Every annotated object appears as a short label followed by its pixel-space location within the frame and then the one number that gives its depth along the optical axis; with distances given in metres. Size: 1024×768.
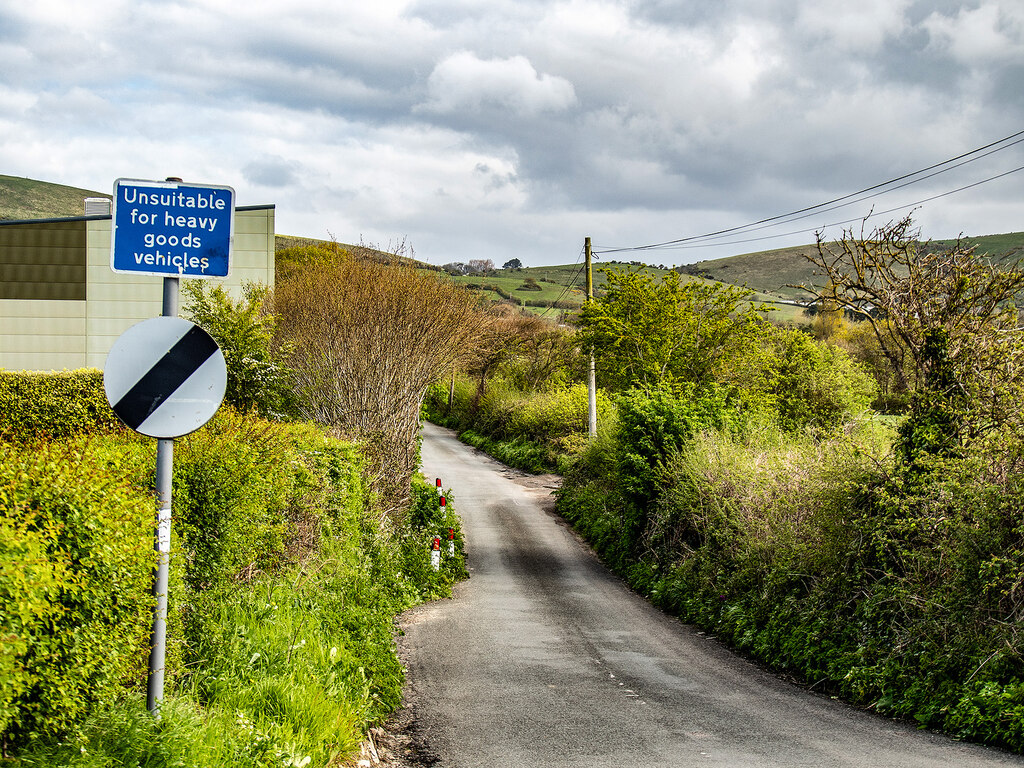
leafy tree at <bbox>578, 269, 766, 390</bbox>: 25.45
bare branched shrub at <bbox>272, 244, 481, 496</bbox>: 16.44
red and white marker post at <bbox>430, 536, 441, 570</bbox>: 16.70
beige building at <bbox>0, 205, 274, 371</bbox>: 29.88
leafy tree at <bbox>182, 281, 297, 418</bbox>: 15.83
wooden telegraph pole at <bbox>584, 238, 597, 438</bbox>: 30.07
